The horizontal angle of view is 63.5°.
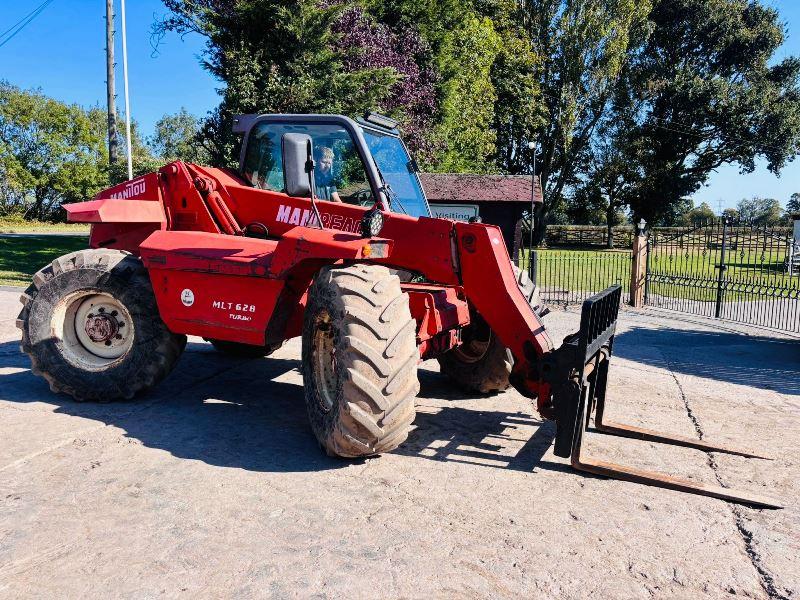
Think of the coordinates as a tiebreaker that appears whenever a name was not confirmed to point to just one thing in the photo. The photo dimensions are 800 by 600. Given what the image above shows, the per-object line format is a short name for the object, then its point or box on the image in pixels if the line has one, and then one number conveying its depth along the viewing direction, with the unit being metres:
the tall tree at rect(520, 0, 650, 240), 35.03
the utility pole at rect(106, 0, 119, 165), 21.41
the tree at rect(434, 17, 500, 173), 23.97
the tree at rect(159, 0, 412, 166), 15.10
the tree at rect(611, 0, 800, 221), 38.81
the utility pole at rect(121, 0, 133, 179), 21.43
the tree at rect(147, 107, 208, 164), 78.44
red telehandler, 4.38
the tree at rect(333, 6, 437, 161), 17.12
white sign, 15.31
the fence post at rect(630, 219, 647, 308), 14.74
